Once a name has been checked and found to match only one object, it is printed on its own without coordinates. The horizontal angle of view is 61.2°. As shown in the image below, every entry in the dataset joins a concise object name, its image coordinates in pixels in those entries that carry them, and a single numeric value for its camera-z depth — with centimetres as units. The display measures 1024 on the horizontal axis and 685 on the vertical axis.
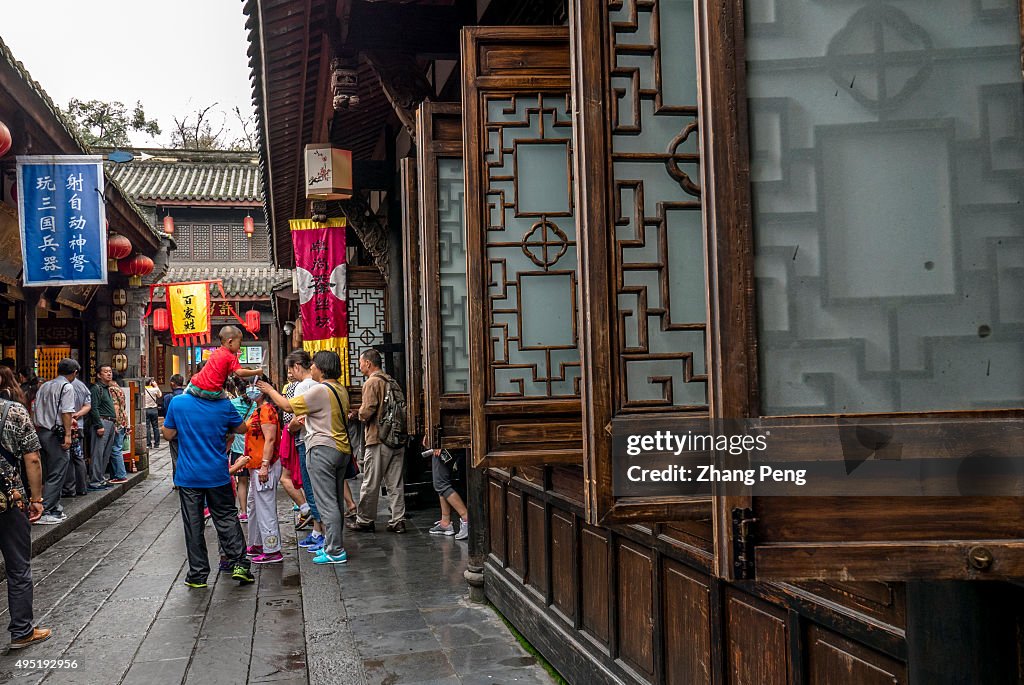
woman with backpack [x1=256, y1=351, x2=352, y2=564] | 773
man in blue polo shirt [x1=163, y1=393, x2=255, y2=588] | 723
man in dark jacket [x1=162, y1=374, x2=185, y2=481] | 1735
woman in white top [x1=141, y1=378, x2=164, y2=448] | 2153
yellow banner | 1917
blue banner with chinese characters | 905
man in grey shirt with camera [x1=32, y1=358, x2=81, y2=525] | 1050
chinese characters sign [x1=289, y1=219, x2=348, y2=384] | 1103
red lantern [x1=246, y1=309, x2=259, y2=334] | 2644
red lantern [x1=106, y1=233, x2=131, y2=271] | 1404
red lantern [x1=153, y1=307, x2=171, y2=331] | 2517
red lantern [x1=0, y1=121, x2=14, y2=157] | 762
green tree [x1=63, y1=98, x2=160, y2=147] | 3303
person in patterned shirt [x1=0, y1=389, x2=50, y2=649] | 566
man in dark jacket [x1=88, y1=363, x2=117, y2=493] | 1315
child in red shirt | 730
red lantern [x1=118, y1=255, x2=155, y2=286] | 1569
